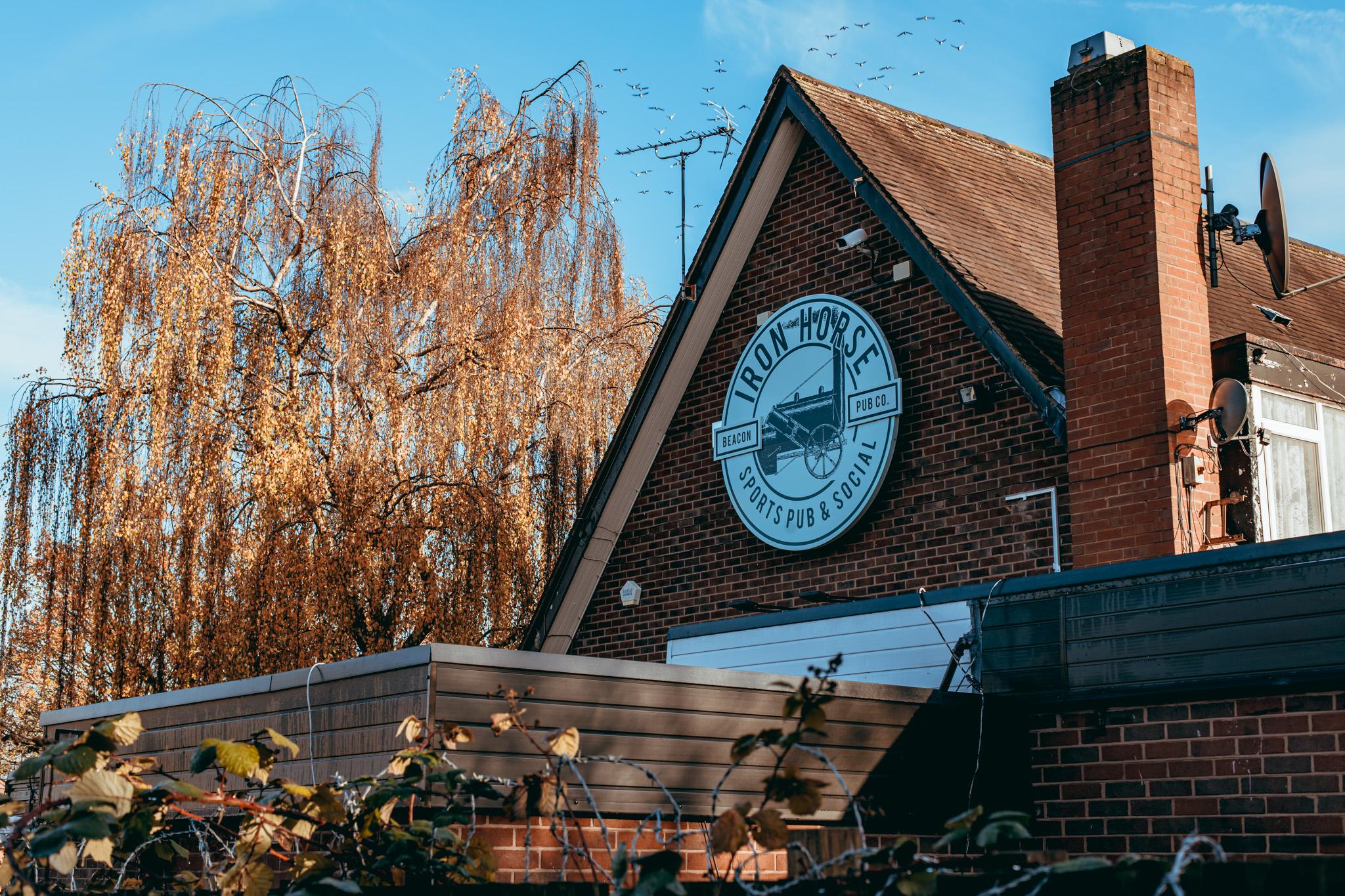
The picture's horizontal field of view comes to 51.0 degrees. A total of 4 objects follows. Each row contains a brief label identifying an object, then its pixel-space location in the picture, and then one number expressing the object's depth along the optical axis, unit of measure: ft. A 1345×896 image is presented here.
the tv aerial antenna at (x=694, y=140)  75.15
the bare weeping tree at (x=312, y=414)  49.21
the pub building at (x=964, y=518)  22.25
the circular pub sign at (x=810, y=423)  40.09
